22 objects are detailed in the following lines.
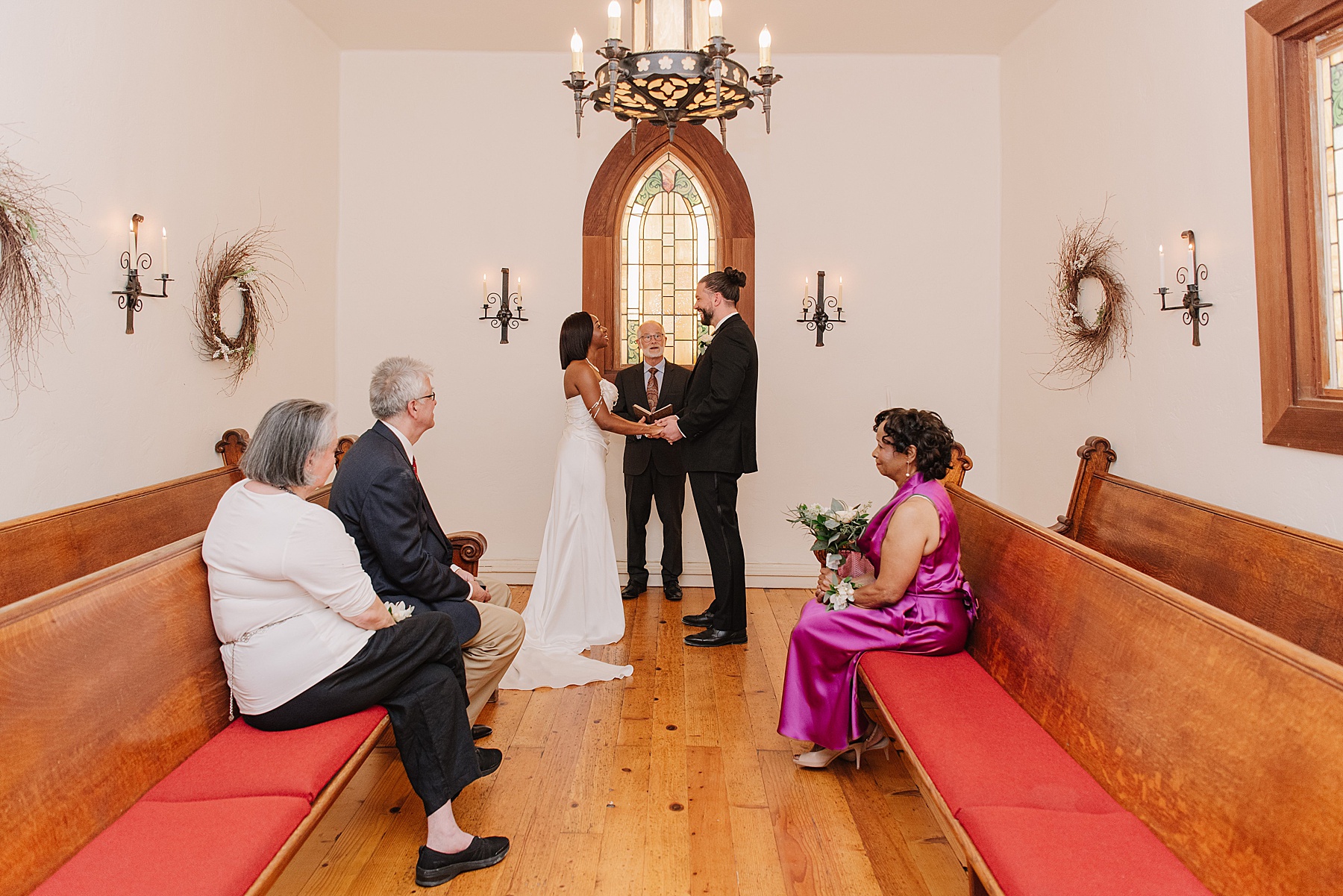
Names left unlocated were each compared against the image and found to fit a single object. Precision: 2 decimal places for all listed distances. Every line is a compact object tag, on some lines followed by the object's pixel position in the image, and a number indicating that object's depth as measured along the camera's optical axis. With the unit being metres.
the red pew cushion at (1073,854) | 1.79
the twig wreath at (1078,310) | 4.65
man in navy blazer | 3.09
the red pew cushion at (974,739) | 2.22
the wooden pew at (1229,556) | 2.51
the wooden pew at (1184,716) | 1.59
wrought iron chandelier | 2.90
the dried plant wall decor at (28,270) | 3.17
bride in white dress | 4.87
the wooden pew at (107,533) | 2.79
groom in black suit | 4.93
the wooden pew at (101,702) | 1.76
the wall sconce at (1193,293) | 3.88
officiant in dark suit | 6.10
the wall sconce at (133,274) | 3.91
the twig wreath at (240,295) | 4.58
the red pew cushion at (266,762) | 2.17
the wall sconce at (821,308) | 6.37
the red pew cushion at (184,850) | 1.74
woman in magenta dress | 3.27
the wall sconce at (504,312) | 6.40
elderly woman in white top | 2.42
